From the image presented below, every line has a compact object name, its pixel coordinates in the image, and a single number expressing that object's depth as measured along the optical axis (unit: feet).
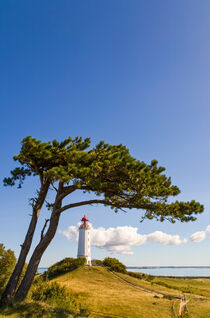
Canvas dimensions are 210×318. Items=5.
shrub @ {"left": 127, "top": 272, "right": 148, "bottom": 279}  121.80
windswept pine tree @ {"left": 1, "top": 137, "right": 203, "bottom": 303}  44.62
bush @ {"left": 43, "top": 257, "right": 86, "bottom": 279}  112.06
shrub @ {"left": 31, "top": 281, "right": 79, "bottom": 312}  50.20
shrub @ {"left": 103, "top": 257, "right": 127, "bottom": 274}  122.51
